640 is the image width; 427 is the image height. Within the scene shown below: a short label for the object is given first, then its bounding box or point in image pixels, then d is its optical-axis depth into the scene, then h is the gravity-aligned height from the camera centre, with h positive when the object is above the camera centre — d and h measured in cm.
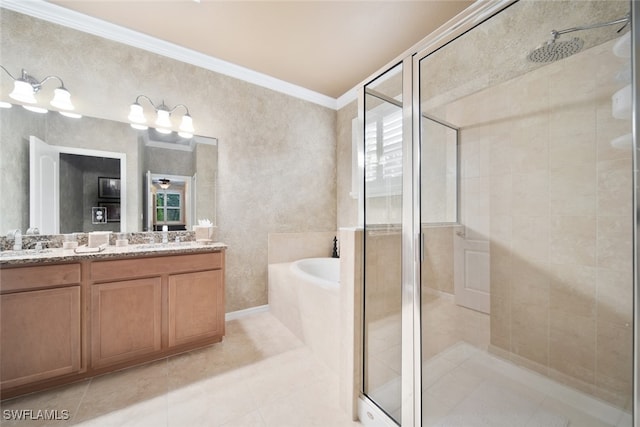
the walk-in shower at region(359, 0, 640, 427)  118 -7
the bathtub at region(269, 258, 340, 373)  179 -81
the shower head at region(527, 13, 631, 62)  136 +98
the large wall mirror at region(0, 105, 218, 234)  175 +35
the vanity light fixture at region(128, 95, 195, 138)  214 +91
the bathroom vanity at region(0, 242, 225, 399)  142 -67
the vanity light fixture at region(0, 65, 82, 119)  174 +93
